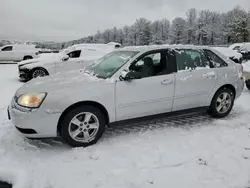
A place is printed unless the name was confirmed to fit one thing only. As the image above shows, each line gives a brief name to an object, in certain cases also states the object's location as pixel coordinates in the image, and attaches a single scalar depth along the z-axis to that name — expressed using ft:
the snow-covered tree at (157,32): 256.11
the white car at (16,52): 63.46
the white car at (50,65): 30.89
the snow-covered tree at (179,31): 236.02
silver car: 11.05
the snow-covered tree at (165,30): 266.45
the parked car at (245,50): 69.11
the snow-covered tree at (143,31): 257.89
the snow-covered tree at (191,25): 231.71
